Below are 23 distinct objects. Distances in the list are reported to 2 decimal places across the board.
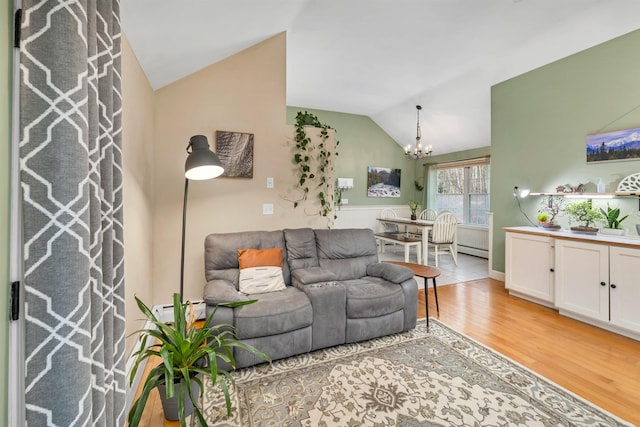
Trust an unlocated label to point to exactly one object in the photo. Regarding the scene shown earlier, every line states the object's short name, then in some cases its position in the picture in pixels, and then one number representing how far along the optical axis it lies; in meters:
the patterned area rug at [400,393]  1.63
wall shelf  2.90
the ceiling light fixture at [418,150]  5.41
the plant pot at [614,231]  2.98
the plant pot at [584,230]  3.07
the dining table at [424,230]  5.00
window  6.14
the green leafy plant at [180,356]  1.30
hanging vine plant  3.36
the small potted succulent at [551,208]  3.57
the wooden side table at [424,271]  2.80
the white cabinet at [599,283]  2.56
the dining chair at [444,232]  5.12
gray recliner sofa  2.11
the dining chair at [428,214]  6.89
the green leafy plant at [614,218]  3.03
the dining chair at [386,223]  7.14
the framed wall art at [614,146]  2.96
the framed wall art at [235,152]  3.04
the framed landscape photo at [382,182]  7.21
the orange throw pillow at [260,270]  2.51
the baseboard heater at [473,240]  5.91
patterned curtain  0.83
